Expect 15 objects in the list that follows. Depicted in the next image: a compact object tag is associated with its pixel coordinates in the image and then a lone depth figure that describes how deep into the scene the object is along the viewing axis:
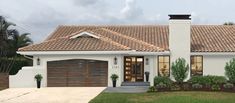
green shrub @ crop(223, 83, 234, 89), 15.90
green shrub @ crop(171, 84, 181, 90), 15.92
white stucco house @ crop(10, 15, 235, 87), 17.82
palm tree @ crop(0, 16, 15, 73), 28.40
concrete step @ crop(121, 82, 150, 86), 18.00
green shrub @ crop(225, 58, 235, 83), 17.41
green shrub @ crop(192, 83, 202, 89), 16.01
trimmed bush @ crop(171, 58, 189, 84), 17.66
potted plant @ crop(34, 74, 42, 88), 17.79
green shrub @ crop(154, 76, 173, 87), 16.30
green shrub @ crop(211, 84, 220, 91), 15.80
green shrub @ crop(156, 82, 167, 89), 15.88
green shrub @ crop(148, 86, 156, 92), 15.65
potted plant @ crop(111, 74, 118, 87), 17.58
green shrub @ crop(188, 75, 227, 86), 16.36
